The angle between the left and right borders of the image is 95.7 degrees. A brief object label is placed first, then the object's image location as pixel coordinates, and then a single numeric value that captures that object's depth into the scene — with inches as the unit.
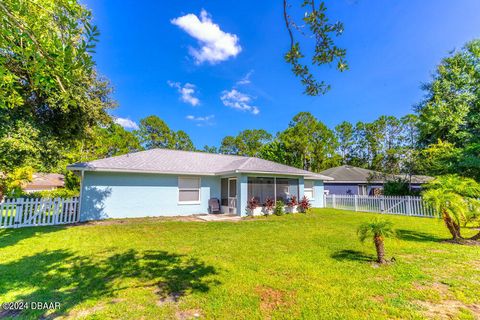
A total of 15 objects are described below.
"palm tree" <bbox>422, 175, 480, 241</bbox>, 241.9
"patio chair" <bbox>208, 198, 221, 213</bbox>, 523.1
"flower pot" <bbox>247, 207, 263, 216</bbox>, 486.6
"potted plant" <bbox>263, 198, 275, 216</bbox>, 509.0
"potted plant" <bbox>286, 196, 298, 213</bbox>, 544.7
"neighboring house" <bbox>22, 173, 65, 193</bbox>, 1360.7
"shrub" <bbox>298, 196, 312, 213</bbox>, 546.3
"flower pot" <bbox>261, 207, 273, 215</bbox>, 509.7
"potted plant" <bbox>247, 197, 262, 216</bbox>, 484.8
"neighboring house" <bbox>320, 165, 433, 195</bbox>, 856.9
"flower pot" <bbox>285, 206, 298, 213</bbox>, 546.9
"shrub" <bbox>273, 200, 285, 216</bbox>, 508.1
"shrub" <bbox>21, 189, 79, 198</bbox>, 550.0
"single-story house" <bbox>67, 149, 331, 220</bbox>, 425.4
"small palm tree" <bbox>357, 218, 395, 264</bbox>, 187.2
